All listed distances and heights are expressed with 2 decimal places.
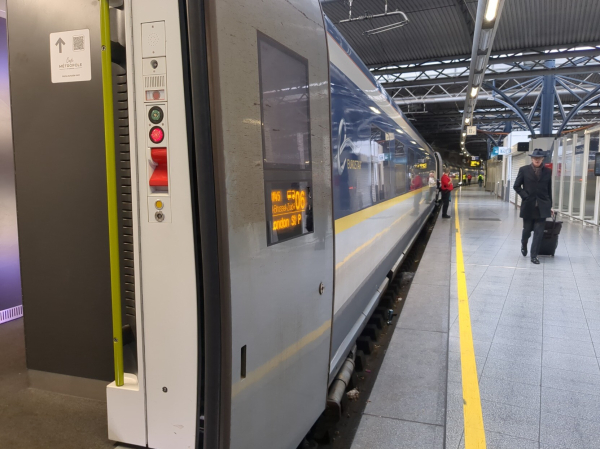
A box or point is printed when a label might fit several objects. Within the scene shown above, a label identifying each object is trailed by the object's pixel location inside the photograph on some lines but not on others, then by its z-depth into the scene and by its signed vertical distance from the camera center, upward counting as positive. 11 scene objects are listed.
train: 1.65 -0.18
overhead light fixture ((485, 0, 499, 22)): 6.68 +2.40
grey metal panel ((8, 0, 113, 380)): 2.35 -0.07
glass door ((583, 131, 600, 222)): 13.21 -0.15
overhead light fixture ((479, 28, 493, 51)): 8.15 +2.47
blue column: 19.41 +2.71
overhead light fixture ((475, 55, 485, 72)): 10.18 +2.49
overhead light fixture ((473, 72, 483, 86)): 12.05 +2.52
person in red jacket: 16.98 -0.49
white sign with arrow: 2.31 +0.60
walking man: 8.13 -0.34
